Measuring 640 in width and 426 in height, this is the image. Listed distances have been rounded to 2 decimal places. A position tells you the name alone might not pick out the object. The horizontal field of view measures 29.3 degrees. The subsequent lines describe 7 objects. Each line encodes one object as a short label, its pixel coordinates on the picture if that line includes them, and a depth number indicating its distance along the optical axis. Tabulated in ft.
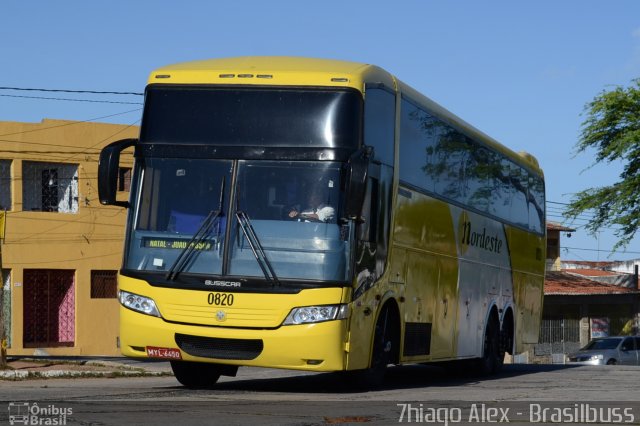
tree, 137.49
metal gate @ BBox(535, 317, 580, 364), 160.97
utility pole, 69.50
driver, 43.91
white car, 125.39
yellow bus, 43.62
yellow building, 128.67
